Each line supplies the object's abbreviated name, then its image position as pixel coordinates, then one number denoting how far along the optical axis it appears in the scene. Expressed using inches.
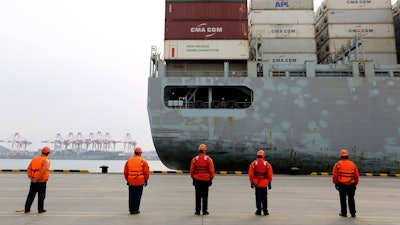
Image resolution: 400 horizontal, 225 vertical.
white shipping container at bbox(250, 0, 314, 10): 1028.5
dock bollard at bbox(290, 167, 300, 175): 831.2
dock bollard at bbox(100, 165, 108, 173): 841.5
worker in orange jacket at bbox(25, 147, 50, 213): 284.4
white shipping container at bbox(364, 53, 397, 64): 993.8
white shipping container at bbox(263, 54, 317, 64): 1002.1
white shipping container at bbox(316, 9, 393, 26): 1027.3
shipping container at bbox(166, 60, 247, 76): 936.3
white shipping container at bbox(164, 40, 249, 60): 902.4
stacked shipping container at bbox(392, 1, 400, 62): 1138.7
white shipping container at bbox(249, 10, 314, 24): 1020.5
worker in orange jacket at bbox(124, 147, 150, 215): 280.4
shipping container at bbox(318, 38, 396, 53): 1004.6
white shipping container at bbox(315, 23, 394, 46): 1017.5
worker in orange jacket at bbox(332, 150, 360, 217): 277.1
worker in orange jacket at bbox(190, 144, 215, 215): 281.1
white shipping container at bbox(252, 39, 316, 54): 1005.2
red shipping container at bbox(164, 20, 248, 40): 913.5
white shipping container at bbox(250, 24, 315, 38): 1008.9
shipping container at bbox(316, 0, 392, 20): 1032.2
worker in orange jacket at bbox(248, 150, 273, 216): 280.5
